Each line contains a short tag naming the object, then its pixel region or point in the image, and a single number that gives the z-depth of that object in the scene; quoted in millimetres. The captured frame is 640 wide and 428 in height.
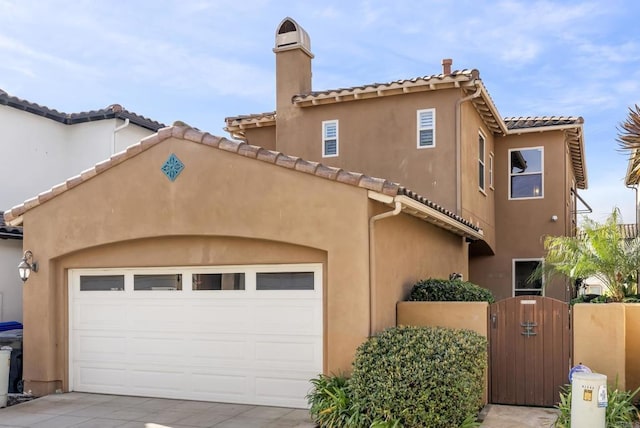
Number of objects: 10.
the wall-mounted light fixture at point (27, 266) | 11336
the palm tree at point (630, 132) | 11672
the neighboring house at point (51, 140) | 17078
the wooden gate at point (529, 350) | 9375
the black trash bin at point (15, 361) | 11836
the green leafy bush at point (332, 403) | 8055
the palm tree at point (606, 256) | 10867
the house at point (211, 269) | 9227
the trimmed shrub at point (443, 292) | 10727
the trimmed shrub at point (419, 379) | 7551
